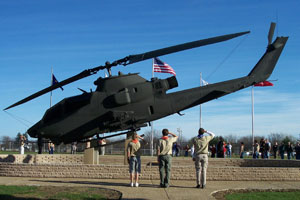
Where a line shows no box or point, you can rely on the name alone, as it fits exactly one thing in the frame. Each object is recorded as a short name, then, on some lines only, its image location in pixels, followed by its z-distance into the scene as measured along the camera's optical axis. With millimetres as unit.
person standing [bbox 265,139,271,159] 26003
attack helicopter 9805
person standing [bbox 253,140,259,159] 27022
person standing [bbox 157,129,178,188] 12992
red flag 30688
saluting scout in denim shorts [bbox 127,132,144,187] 13320
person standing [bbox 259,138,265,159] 26484
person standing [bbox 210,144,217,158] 26672
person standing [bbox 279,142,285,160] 27897
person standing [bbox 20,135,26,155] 25405
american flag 27270
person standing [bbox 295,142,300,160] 24906
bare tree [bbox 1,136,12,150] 43969
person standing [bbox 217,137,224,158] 23947
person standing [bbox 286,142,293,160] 26100
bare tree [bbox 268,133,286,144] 130450
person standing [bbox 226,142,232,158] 32250
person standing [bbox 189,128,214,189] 12836
